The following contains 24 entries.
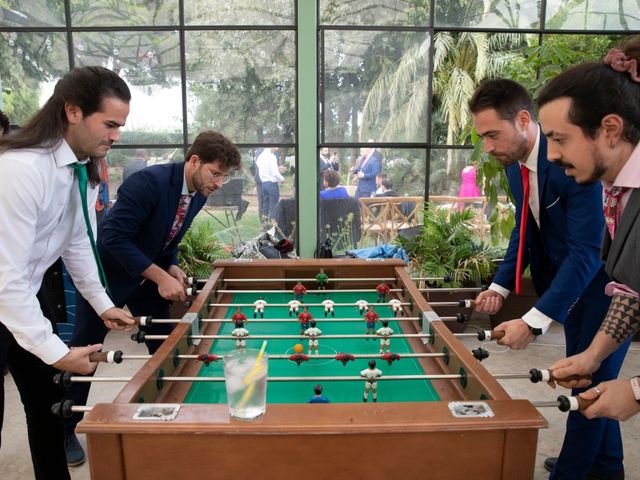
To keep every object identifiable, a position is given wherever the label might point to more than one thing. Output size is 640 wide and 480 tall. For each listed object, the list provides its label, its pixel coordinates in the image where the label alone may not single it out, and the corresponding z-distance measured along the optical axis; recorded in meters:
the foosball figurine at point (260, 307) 2.21
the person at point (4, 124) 2.37
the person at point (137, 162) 4.82
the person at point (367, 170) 4.89
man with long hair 1.43
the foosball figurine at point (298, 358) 1.70
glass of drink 1.15
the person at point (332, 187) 4.93
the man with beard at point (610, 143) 1.24
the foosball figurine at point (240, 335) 1.92
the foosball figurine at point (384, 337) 1.90
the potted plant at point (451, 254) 4.07
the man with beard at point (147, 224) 2.34
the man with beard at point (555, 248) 1.81
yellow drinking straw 1.15
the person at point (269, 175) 4.89
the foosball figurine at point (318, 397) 1.44
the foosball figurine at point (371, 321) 2.03
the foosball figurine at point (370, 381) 1.58
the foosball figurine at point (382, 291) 2.45
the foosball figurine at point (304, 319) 2.00
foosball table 1.13
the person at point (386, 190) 4.95
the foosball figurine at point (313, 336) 1.91
